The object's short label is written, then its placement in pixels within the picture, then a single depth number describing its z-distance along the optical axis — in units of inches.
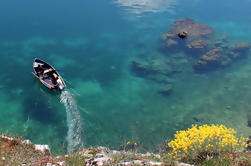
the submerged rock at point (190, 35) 1720.0
